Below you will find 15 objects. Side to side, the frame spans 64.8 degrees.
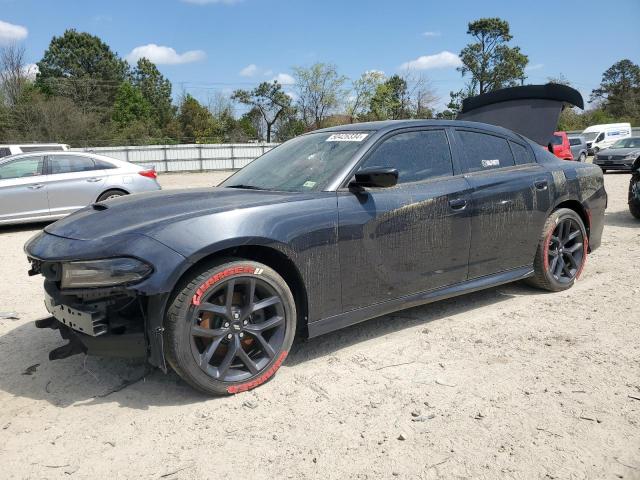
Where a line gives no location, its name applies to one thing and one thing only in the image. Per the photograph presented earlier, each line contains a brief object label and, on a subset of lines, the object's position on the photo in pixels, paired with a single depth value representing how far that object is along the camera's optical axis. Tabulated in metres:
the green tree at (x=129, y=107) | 52.16
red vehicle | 8.73
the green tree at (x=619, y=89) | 63.91
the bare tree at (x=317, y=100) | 52.19
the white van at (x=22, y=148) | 14.62
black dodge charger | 2.61
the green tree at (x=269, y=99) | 56.03
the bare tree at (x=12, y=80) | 42.00
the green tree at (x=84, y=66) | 55.81
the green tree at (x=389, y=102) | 48.84
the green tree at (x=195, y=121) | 54.09
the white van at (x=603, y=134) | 31.99
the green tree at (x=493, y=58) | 56.06
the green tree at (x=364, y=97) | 51.41
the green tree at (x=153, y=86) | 64.88
